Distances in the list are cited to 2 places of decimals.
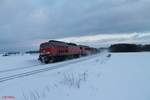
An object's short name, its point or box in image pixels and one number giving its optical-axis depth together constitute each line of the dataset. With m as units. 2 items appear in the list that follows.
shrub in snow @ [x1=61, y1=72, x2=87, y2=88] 6.09
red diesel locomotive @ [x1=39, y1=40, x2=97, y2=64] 16.34
